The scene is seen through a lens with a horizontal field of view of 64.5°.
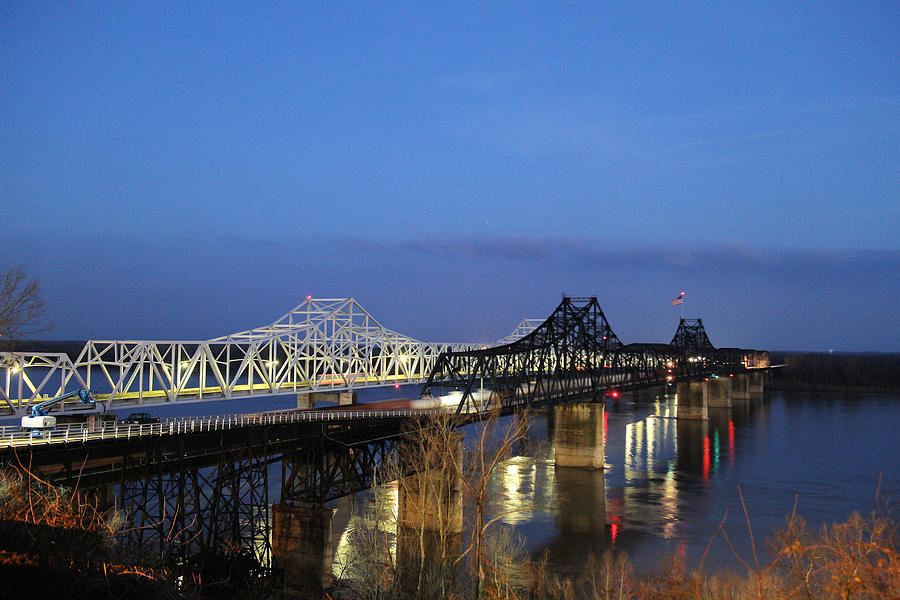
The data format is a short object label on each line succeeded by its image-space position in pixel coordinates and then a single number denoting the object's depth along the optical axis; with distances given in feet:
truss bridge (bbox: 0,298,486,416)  185.51
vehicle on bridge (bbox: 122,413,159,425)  151.56
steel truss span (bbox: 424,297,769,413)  234.38
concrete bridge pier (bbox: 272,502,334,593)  120.67
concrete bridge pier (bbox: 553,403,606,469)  241.35
